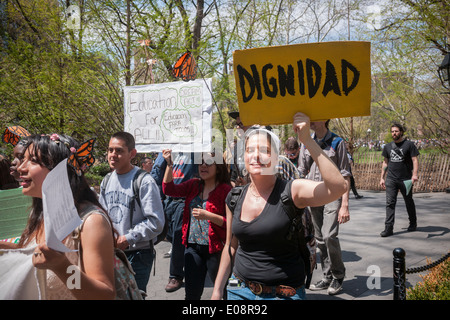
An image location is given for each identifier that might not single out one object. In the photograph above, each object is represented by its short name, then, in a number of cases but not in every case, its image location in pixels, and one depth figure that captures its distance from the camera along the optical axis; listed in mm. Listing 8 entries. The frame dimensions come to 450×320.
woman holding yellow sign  2092
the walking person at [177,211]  4656
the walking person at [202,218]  3484
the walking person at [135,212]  3039
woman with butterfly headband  1487
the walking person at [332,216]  4242
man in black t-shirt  6793
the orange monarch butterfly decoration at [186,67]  4000
